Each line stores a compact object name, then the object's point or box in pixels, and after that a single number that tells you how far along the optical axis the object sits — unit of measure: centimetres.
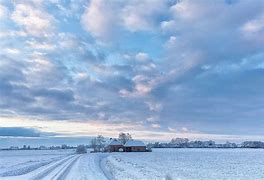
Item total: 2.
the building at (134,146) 8219
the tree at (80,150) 7500
